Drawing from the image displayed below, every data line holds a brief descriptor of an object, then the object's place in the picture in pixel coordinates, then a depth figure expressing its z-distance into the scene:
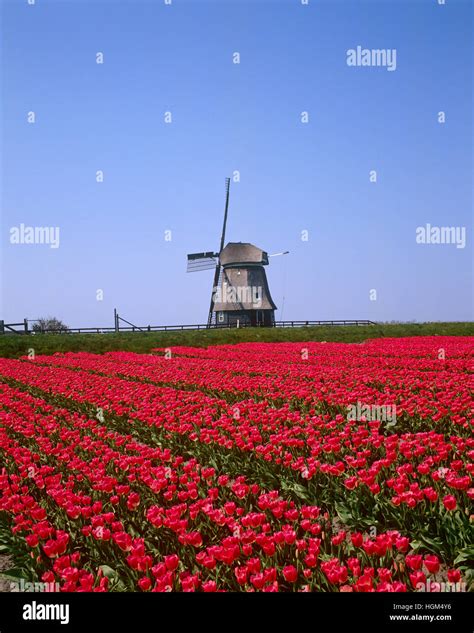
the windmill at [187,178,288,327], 49.81
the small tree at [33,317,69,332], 55.19
